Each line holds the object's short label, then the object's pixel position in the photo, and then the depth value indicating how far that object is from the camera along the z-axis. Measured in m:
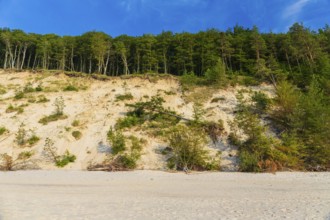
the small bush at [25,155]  23.06
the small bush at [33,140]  25.12
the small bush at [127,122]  27.34
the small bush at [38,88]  35.34
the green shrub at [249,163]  18.97
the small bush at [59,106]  30.36
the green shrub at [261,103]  27.89
